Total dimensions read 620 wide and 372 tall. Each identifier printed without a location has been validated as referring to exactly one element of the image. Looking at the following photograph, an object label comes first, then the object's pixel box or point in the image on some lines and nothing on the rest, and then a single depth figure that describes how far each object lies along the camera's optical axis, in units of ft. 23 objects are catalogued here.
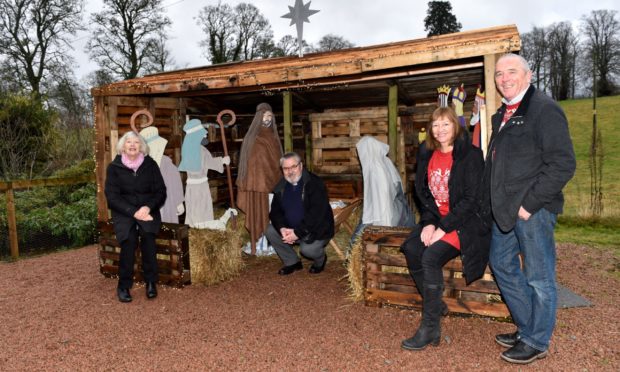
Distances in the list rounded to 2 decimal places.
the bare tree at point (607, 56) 118.01
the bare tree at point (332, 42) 99.96
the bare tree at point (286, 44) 81.60
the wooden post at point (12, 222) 22.09
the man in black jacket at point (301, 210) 17.13
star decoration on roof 18.37
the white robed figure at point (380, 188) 16.16
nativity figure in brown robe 18.95
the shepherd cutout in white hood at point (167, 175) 19.54
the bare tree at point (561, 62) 128.98
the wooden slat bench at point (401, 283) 12.66
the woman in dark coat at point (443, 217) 10.85
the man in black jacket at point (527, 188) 9.09
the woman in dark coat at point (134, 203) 15.58
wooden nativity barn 14.03
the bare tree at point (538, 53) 129.80
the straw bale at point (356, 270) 14.84
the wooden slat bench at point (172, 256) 16.92
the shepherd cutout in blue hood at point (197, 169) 20.33
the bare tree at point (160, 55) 66.95
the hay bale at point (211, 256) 17.29
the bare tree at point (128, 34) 62.64
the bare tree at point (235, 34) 77.56
